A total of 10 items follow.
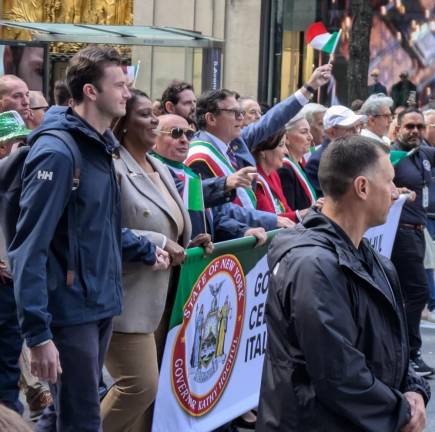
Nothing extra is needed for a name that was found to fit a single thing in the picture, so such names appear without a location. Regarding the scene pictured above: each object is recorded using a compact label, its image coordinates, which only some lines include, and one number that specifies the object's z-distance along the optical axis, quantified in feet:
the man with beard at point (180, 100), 35.23
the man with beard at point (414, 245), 40.31
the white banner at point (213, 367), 26.84
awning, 81.78
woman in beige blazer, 24.40
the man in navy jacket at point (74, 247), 20.50
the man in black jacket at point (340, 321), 16.45
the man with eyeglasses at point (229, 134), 31.73
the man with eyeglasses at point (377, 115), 46.90
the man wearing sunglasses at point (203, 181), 27.92
